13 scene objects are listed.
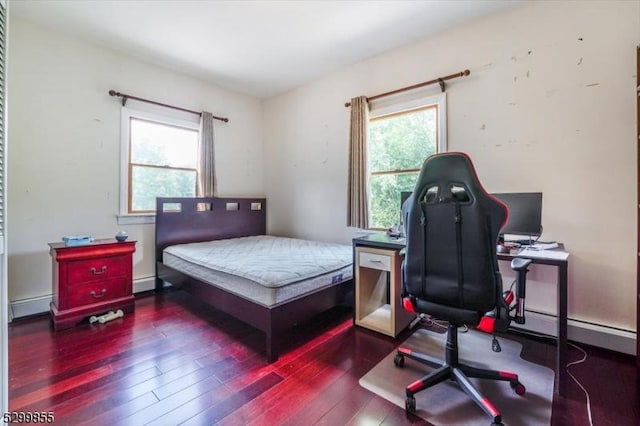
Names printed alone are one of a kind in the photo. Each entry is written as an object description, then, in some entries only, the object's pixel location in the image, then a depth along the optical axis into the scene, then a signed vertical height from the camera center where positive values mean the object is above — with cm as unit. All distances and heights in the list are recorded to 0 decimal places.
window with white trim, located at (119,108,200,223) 311 +60
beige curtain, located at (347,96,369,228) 306 +48
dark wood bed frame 192 -40
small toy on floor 243 -92
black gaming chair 131 -23
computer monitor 198 +0
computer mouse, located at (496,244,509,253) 174 -22
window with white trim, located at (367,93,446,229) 276 +67
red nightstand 234 -61
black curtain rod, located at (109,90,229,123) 294 +121
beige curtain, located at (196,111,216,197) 359 +62
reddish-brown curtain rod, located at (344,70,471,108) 250 +121
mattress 195 -43
